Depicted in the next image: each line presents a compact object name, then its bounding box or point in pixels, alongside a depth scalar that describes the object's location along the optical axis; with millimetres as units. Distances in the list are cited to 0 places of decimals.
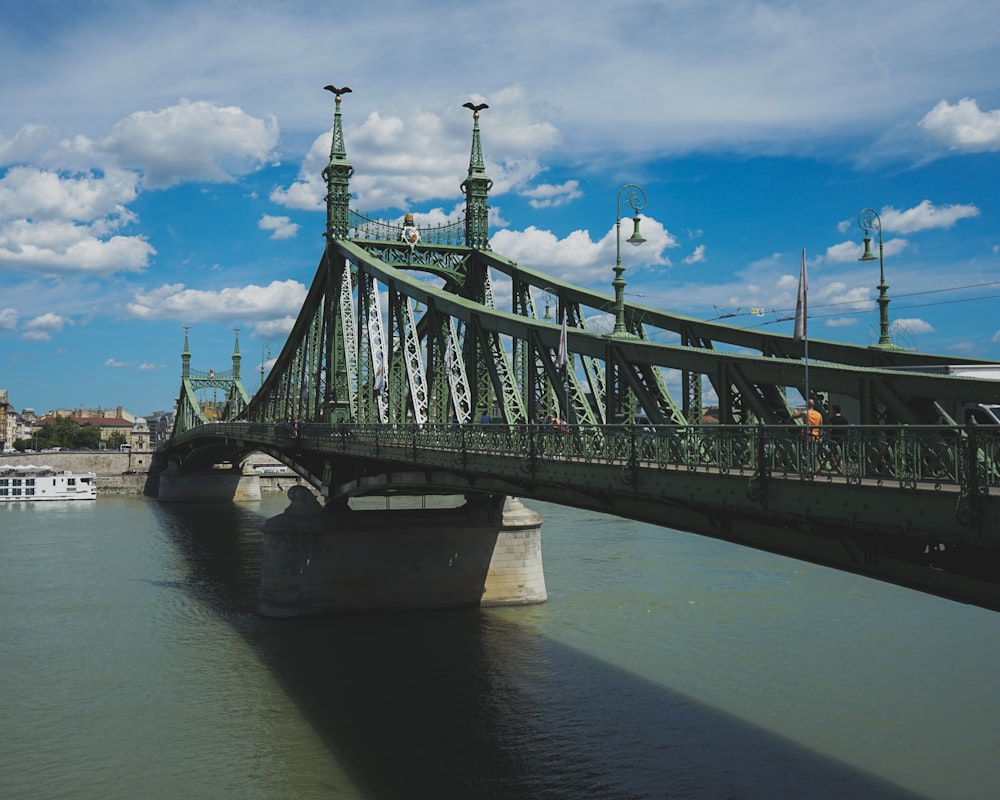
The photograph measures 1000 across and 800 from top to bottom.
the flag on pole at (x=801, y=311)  13406
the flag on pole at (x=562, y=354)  17422
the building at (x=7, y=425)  166375
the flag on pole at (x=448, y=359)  26062
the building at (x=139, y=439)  176425
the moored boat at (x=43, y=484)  83750
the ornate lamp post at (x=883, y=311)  17469
